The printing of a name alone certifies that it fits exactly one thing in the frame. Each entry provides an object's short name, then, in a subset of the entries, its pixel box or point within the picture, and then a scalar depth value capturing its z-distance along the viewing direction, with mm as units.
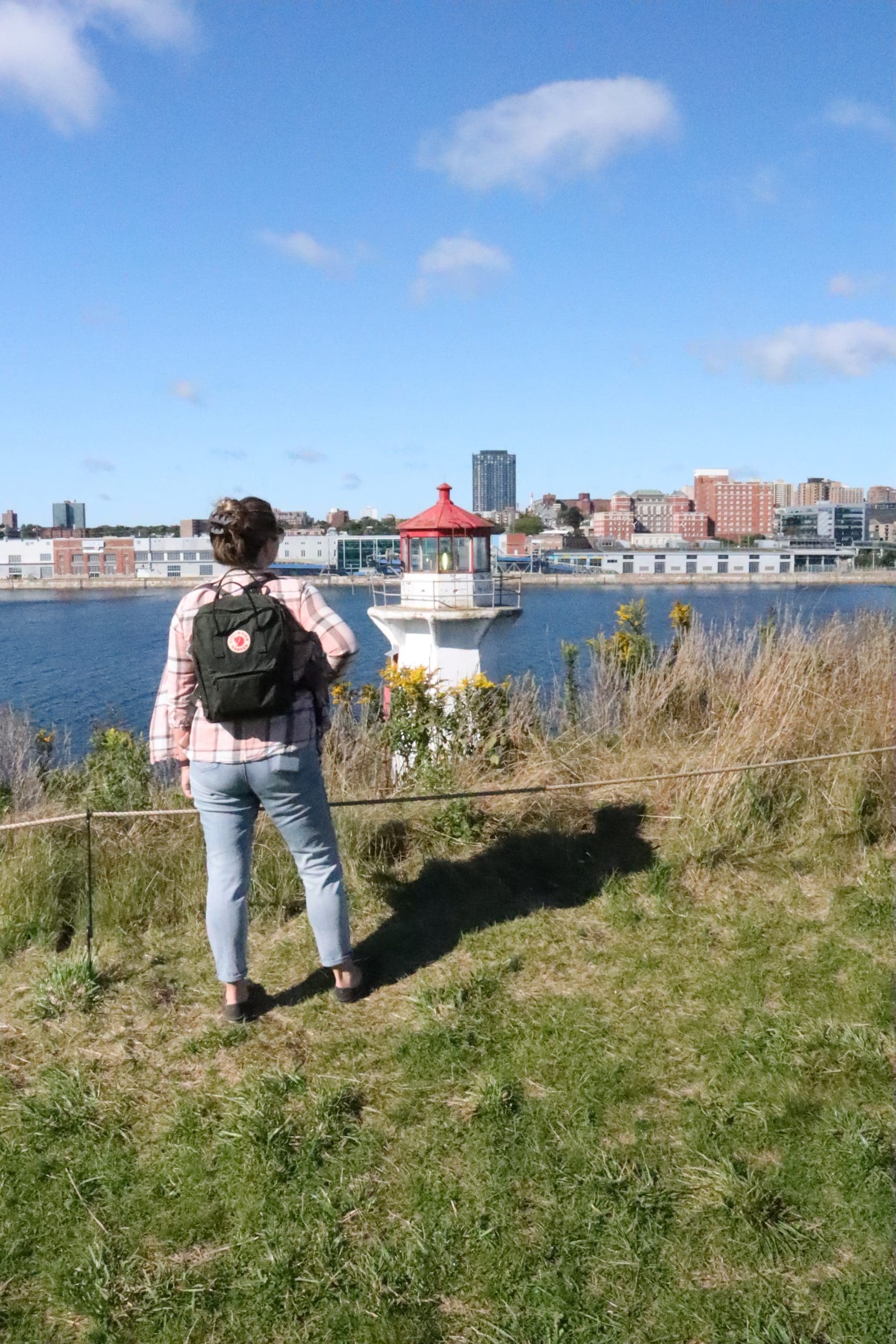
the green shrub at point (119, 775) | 4902
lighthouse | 12734
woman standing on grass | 2604
